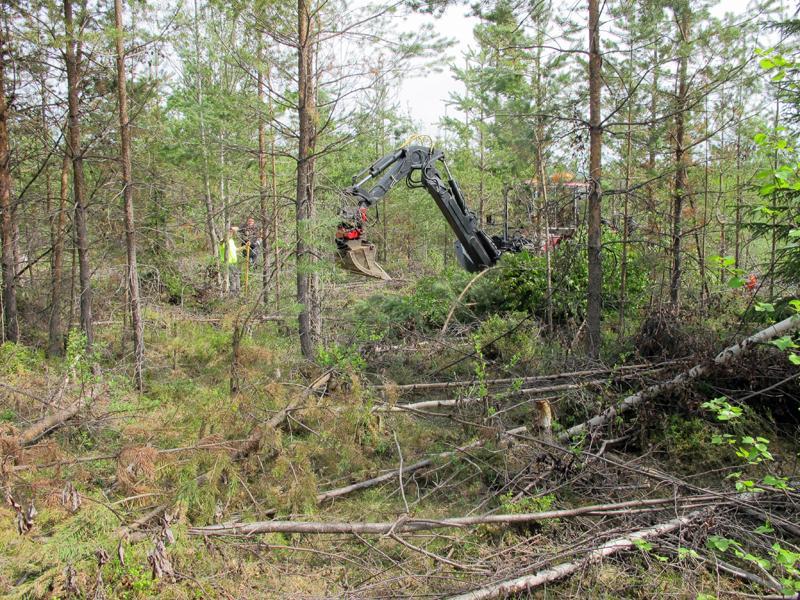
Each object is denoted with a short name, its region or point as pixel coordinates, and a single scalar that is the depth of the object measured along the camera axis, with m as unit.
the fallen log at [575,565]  3.63
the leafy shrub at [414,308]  10.03
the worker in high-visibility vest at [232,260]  11.30
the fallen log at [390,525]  4.19
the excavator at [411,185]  9.62
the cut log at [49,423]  5.61
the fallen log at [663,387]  5.69
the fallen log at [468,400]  6.10
